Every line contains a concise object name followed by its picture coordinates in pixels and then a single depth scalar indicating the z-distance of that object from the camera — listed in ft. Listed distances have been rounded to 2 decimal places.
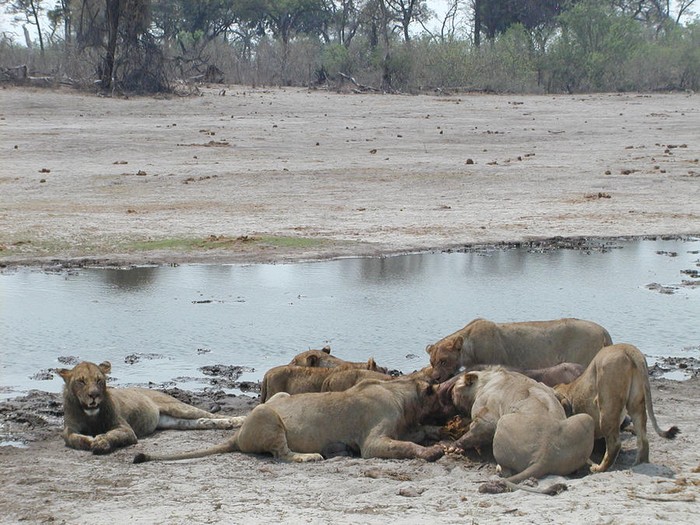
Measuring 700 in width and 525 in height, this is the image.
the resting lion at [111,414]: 51.78
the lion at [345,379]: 55.16
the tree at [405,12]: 369.09
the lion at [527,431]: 44.65
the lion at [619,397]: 45.93
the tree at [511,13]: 370.53
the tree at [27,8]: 388.47
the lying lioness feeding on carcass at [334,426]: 49.32
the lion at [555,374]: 55.26
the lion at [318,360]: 59.11
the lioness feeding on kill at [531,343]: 58.75
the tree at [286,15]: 412.77
